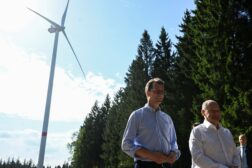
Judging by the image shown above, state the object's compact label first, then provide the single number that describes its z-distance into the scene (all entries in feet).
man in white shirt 13.93
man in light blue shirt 12.31
